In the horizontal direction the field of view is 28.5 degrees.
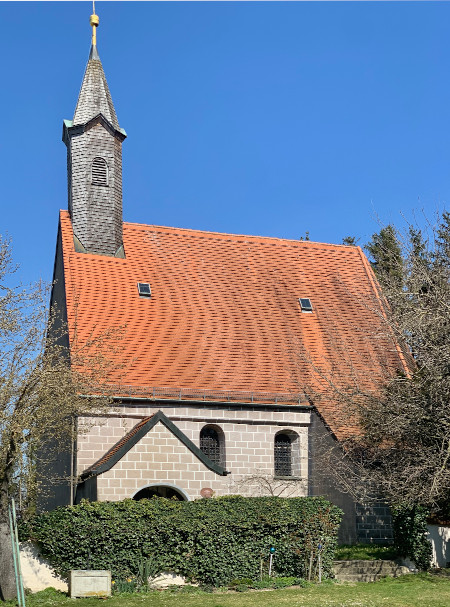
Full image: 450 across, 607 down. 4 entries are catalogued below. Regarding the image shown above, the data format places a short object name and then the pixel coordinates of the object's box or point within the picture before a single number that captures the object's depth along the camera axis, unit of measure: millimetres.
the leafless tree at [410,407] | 19688
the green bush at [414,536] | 20156
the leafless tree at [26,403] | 17156
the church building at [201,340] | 22359
